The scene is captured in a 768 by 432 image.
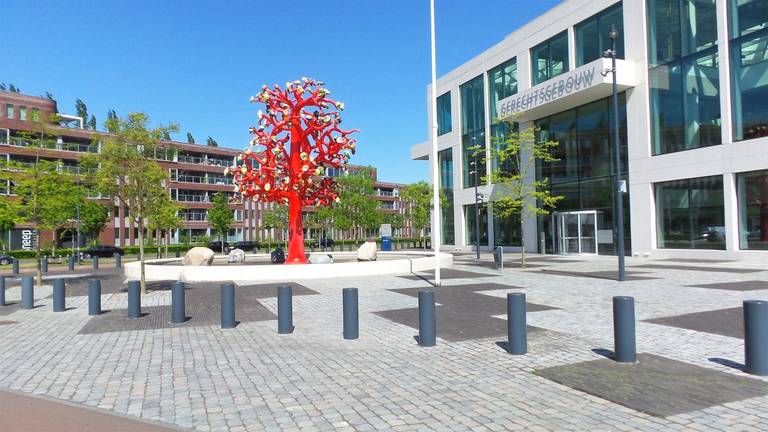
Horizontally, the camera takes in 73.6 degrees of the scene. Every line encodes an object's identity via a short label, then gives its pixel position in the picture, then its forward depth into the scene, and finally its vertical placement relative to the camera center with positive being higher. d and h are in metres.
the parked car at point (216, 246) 61.25 -1.36
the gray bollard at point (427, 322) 7.93 -1.43
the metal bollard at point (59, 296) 12.66 -1.45
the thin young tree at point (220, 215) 62.91 +2.42
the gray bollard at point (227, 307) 9.73 -1.38
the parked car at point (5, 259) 42.01 -1.66
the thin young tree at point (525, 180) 24.05 +2.63
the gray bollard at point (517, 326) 7.27 -1.39
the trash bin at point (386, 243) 43.22 -1.02
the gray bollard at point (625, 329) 6.54 -1.33
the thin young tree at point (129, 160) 15.05 +2.29
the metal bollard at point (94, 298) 11.80 -1.42
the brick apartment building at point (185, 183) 63.03 +8.07
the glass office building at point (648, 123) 22.81 +5.42
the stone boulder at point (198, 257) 23.17 -0.99
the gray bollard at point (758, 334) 5.96 -1.29
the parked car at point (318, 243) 64.82 -1.40
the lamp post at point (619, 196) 16.12 +0.97
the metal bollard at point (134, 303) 10.95 -1.45
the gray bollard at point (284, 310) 9.16 -1.38
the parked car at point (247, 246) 59.45 -1.34
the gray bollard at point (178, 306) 10.25 -1.42
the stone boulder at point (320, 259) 22.48 -1.21
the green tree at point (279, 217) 65.69 +2.07
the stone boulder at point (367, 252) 24.42 -0.99
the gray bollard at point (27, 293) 13.39 -1.43
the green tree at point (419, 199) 59.62 +3.65
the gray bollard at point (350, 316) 8.64 -1.42
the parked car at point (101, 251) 48.59 -1.37
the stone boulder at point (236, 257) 26.89 -1.19
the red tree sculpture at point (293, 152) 21.66 +3.51
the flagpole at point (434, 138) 15.45 +2.87
